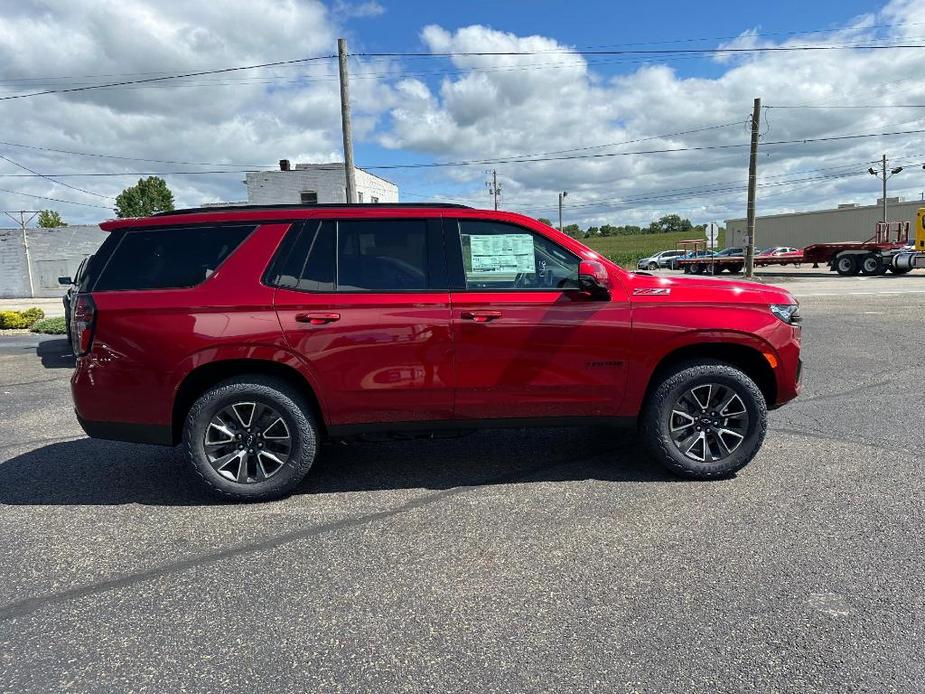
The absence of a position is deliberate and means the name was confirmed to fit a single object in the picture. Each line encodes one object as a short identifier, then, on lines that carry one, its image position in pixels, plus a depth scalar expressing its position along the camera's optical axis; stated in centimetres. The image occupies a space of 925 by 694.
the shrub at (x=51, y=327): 1272
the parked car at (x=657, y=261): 4778
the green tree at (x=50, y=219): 9225
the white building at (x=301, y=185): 3231
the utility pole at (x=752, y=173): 2648
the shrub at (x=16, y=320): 1345
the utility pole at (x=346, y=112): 1688
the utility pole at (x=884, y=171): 5353
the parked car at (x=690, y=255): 4081
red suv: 380
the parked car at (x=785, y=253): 3406
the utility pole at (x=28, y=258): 2855
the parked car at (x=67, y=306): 961
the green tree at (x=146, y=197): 7306
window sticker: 406
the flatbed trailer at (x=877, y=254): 2834
